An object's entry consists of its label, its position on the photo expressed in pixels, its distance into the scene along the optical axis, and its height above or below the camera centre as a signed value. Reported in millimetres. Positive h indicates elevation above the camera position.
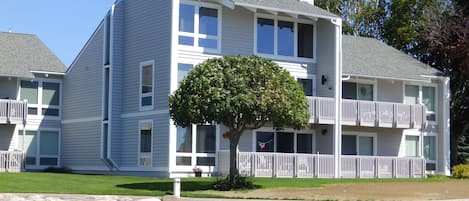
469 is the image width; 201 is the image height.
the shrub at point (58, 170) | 40062 -1379
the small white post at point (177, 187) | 22812 -1244
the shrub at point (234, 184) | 25859 -1310
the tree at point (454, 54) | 43375 +5398
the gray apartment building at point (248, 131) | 34094 +2332
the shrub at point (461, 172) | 38188 -1186
